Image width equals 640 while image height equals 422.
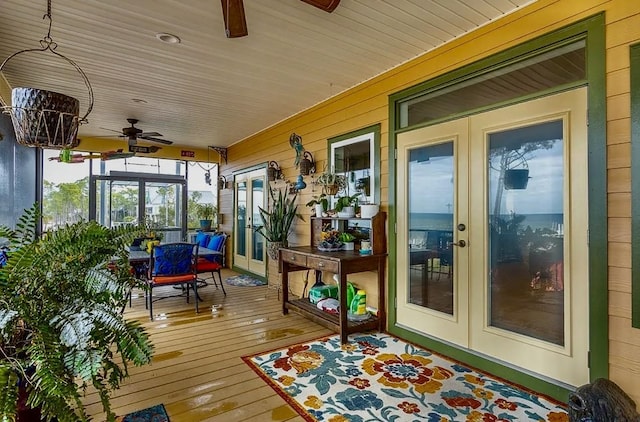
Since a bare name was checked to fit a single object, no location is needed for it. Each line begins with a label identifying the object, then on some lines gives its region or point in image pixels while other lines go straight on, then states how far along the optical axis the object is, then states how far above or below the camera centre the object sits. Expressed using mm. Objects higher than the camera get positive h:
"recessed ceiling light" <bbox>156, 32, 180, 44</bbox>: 2836 +1475
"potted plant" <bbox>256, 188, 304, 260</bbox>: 5035 -191
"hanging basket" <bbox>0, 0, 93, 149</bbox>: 1670 +480
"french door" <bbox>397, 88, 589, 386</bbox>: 2268 -193
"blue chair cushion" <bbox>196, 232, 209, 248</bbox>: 5811 -486
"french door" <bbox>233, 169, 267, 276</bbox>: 6359 -217
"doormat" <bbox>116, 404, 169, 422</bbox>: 2090 -1280
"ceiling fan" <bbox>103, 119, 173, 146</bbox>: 5191 +1173
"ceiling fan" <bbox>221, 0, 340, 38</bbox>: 1839 +1087
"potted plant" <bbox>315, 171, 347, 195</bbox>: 4066 +340
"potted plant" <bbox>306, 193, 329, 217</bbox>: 4250 +86
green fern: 1207 -413
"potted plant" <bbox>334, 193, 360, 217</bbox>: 3824 +53
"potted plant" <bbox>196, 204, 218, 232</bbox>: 7941 -92
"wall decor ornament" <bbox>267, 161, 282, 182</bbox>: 5629 +645
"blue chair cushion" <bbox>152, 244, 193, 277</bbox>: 4117 -589
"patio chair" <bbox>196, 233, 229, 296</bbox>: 4863 -759
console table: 3301 -616
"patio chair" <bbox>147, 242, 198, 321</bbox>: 4113 -657
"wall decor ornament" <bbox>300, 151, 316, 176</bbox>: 4754 +640
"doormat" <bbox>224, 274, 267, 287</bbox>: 5945 -1274
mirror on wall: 3789 +607
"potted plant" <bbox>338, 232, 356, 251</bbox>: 3908 -351
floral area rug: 2150 -1282
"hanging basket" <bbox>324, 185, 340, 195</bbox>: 4066 +259
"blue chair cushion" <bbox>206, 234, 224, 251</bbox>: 5328 -500
